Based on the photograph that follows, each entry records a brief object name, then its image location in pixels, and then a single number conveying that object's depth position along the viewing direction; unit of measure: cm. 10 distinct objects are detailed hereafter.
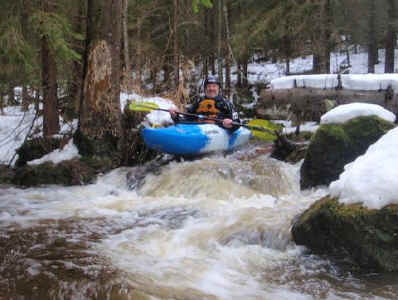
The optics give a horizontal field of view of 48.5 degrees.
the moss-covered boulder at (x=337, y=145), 593
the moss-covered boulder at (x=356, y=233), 337
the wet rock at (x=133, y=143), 790
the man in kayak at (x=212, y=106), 838
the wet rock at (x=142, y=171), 685
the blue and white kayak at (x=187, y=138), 705
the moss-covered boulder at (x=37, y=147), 818
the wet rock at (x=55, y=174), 703
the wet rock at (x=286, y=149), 763
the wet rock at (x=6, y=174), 730
